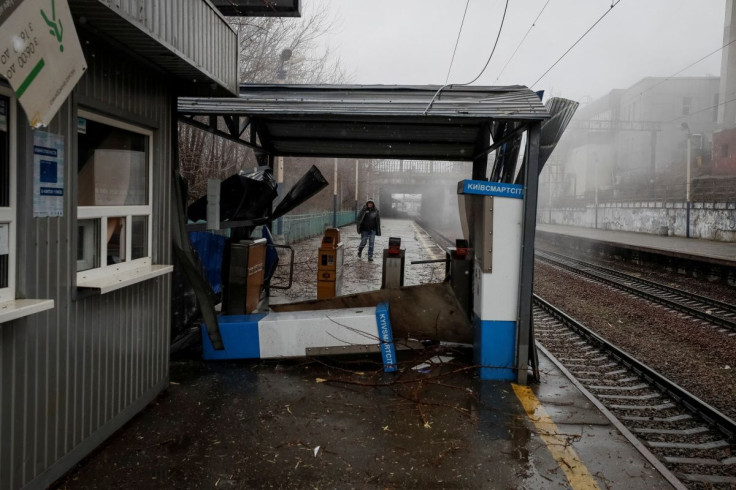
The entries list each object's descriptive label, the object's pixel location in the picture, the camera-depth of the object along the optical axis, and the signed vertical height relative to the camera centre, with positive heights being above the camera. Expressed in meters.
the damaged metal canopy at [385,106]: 5.75 +1.27
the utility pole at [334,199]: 33.34 +1.05
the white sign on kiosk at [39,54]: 2.38 +0.73
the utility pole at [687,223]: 29.58 +0.11
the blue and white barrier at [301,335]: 6.18 -1.35
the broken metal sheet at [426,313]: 7.08 -1.23
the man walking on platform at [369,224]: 18.20 -0.25
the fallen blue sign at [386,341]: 6.15 -1.39
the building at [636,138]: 52.75 +9.19
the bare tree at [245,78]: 15.64 +4.60
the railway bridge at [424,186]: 64.81 +4.00
